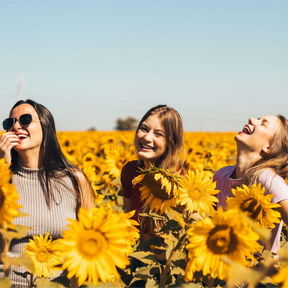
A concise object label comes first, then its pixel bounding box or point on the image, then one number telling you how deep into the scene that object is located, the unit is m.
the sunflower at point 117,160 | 4.69
